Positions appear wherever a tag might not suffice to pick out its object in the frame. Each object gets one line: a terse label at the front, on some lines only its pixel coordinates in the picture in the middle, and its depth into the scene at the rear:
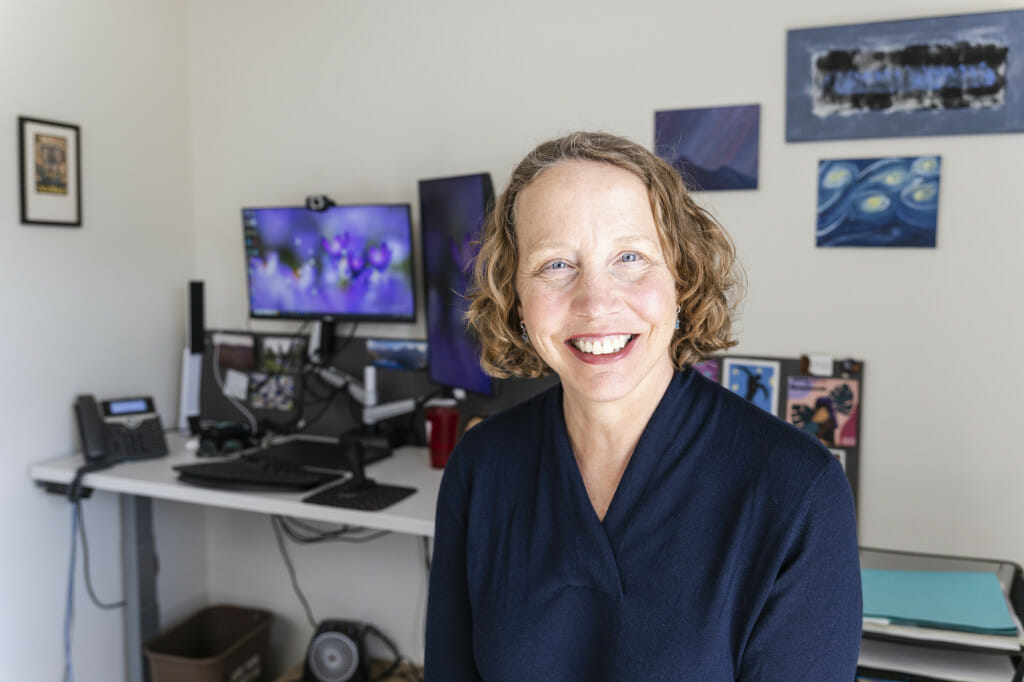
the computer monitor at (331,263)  2.68
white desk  2.13
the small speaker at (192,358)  3.01
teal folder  1.70
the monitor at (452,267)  2.26
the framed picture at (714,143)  2.30
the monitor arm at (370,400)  2.71
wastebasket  2.64
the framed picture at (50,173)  2.51
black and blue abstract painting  2.04
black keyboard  2.32
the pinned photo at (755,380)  2.34
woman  1.07
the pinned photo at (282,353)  3.00
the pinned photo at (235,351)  3.08
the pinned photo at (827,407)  2.24
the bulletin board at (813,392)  2.25
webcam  2.71
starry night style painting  2.13
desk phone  2.60
